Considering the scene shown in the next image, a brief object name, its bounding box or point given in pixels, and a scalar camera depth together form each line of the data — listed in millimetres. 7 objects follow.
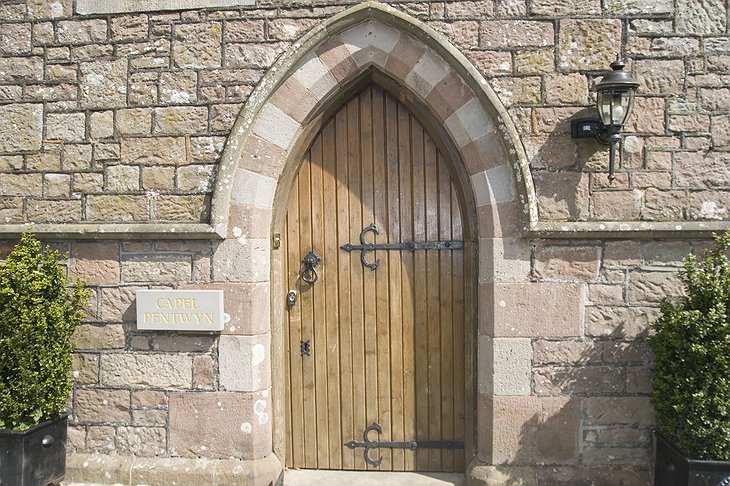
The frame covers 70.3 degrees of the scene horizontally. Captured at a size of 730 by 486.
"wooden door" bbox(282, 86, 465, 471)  3543
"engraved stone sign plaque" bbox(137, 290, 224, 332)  3250
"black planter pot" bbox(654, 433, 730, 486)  2729
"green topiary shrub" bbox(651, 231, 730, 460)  2715
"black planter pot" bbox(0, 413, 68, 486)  3029
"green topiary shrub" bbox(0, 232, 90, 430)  3043
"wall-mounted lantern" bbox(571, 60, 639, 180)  2938
